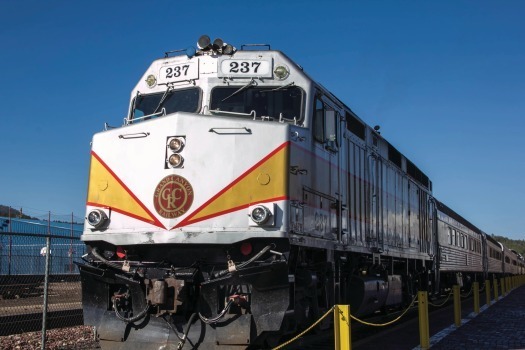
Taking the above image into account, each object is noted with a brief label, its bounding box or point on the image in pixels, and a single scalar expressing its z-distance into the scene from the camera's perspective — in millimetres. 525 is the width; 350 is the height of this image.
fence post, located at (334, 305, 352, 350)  6516
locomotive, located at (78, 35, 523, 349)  6746
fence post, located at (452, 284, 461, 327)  12508
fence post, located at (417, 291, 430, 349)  9250
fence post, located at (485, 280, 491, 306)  18206
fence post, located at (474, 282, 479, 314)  15391
